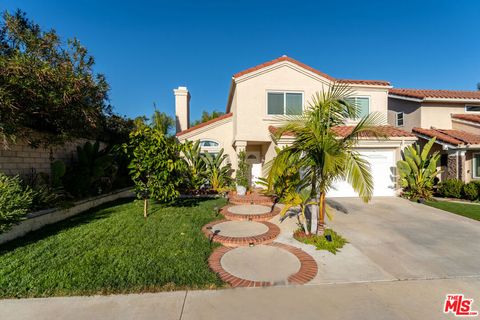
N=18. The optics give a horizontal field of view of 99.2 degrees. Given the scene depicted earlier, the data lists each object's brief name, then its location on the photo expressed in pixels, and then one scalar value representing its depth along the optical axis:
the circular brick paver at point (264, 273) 3.44
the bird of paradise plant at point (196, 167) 10.78
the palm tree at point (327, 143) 4.57
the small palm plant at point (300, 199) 5.38
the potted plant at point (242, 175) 10.33
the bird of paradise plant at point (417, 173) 10.01
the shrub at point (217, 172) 11.19
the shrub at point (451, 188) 10.49
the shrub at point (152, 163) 7.19
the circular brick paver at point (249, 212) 7.03
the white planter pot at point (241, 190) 10.30
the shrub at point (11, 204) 4.82
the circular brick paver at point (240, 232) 5.10
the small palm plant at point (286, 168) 4.89
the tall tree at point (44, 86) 5.49
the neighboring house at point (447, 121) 11.34
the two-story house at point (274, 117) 10.72
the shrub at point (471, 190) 10.02
